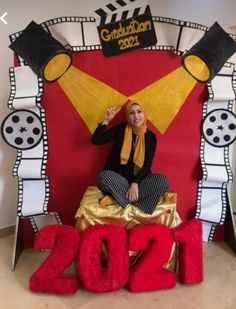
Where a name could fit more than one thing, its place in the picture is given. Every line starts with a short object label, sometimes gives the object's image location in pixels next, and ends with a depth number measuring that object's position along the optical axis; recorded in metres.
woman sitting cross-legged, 1.90
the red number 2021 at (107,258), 1.74
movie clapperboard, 2.01
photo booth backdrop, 2.03
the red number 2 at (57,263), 1.75
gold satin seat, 1.86
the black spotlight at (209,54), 1.97
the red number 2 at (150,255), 1.76
